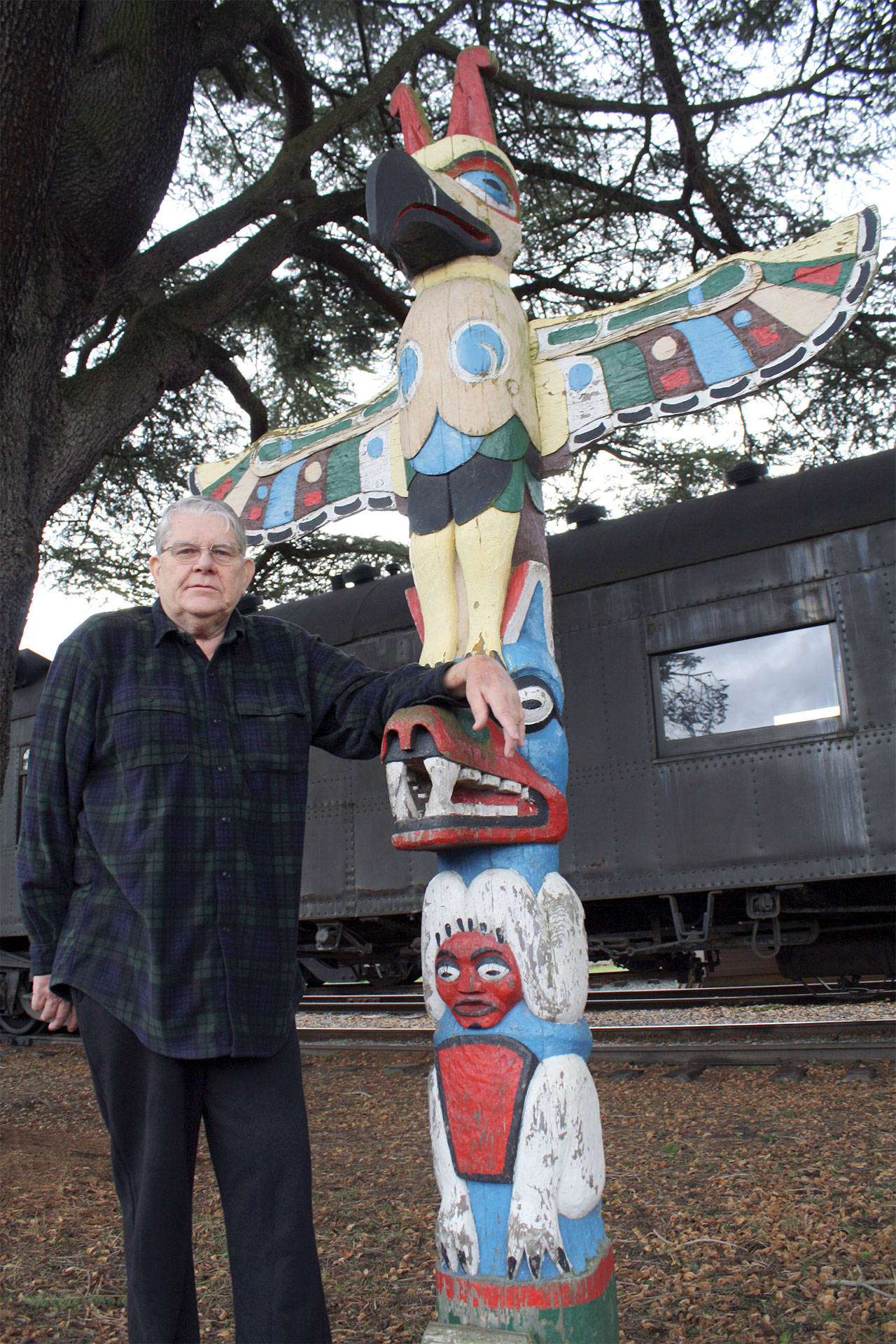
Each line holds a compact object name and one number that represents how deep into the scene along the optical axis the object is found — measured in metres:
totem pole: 2.26
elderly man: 1.92
